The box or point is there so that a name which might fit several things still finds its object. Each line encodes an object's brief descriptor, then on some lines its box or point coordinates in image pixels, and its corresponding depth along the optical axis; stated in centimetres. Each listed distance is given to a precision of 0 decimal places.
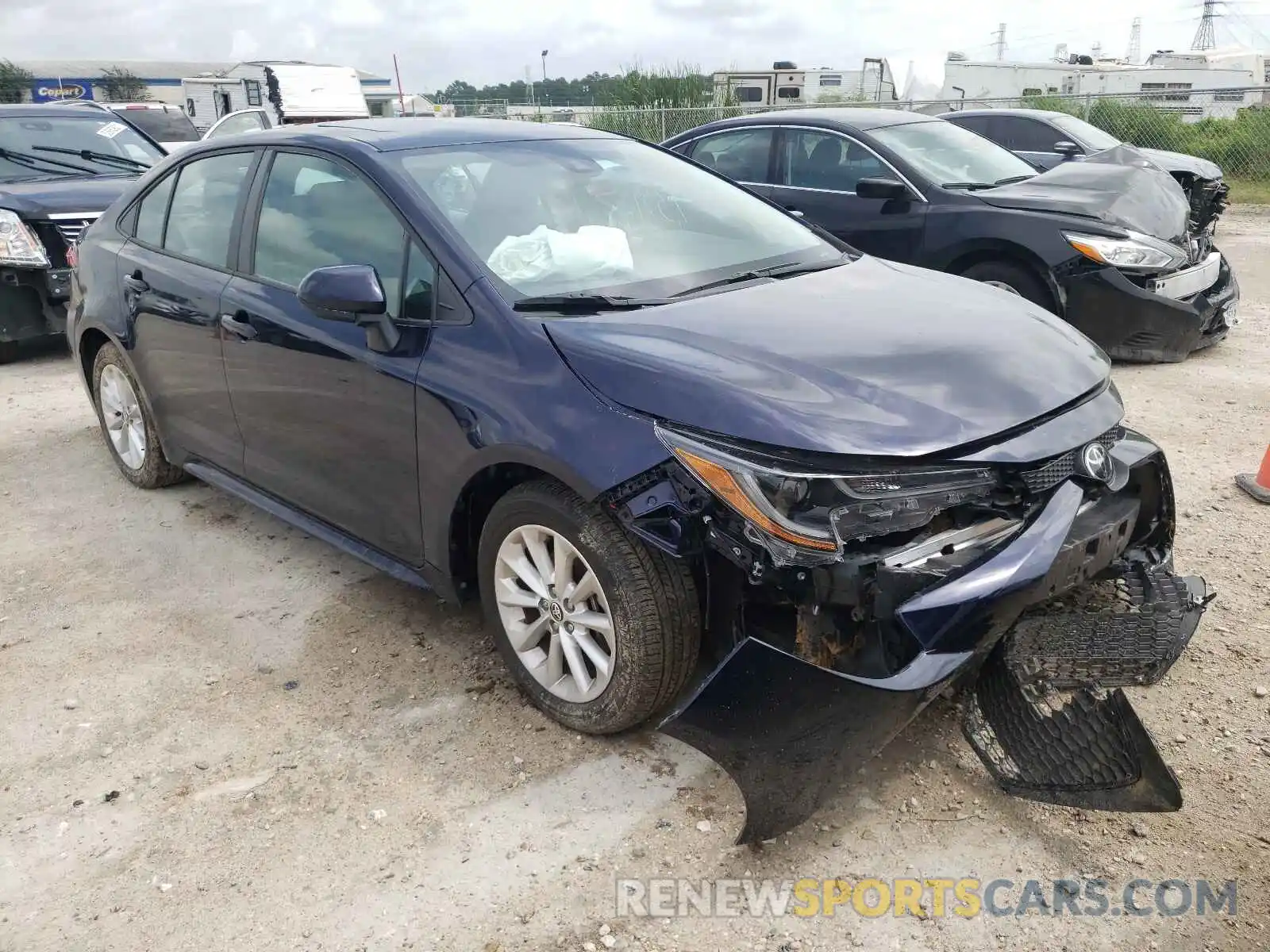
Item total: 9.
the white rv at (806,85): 2450
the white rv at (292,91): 2169
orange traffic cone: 434
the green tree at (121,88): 4875
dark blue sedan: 233
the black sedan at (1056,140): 1045
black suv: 725
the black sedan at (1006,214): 626
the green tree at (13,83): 4366
